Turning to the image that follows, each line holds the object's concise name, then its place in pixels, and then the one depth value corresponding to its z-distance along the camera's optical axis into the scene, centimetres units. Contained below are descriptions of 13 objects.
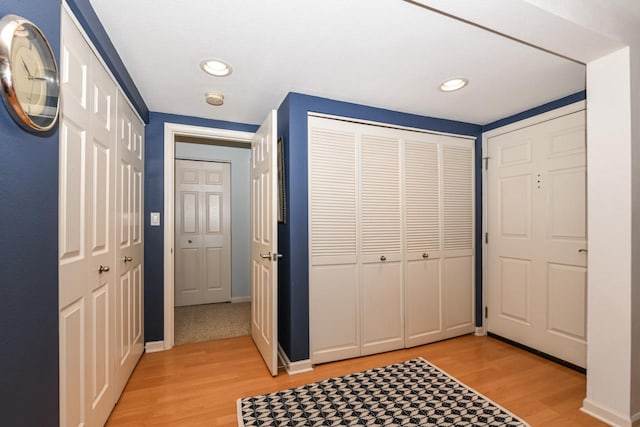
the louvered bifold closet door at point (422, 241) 271
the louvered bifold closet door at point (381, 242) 253
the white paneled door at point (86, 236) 121
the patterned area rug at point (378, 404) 171
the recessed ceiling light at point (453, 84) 209
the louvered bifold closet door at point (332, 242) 236
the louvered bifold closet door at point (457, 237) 288
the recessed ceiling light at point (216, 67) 182
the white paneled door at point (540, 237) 229
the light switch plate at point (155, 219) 267
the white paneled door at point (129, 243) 190
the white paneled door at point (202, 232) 415
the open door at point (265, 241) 214
